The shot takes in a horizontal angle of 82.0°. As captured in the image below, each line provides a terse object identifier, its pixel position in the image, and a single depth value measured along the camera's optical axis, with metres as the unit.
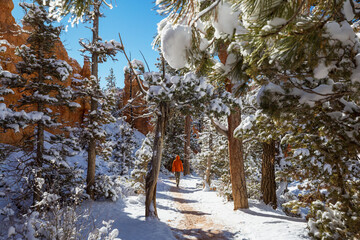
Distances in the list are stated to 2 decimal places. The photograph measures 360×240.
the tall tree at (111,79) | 51.10
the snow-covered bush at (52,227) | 3.48
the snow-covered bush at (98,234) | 3.33
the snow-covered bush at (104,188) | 8.92
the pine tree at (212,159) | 10.37
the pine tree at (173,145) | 24.85
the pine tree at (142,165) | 10.80
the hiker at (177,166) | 14.23
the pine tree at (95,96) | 9.17
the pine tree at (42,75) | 7.41
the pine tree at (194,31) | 1.83
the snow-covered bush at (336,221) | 2.87
